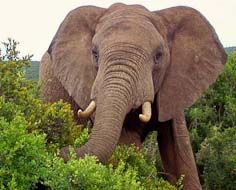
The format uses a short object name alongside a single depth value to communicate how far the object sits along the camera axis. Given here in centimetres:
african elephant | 1169
